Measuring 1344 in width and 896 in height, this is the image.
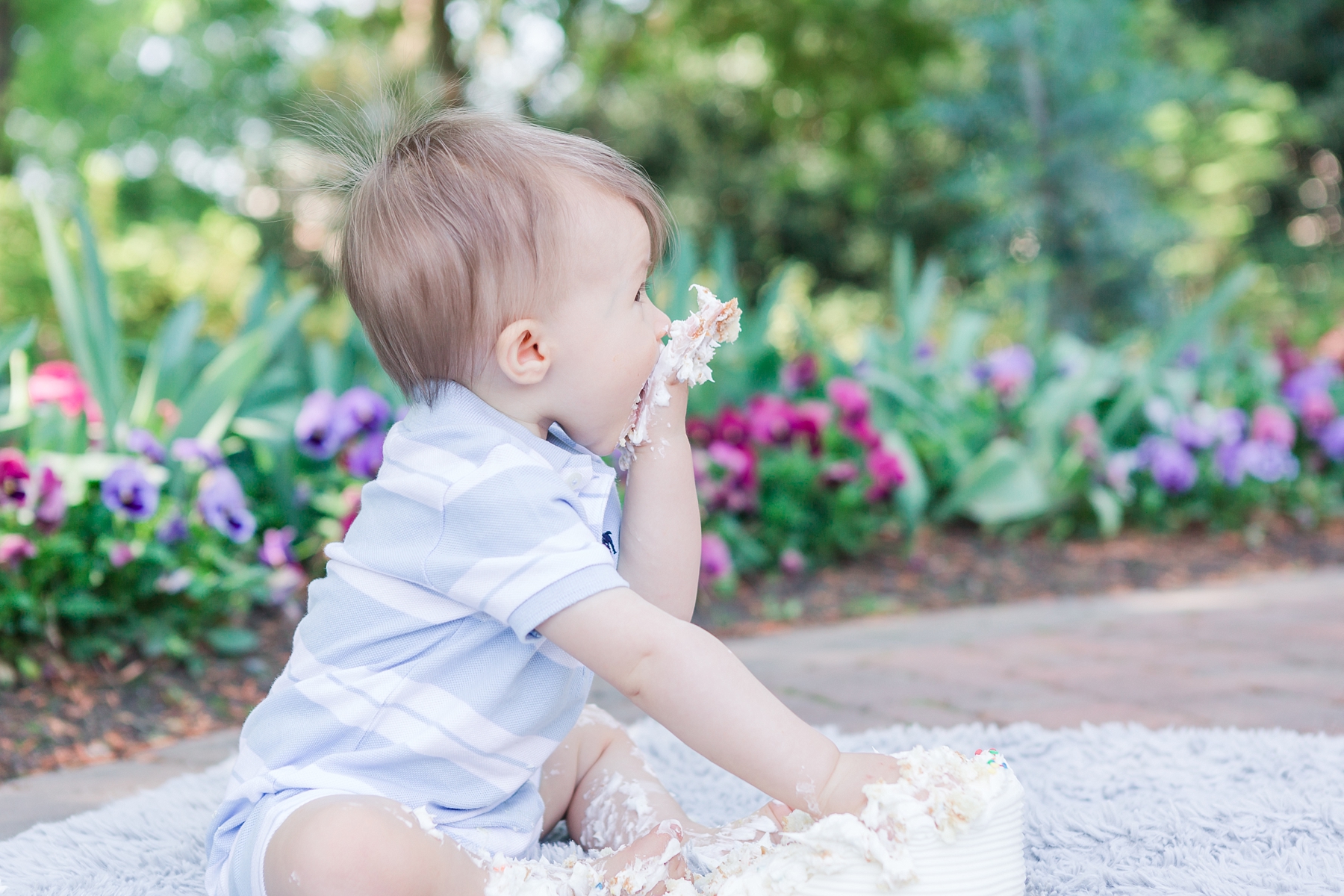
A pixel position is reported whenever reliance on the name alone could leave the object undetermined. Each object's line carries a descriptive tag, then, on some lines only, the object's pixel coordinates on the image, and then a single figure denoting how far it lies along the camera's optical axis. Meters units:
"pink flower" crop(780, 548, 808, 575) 3.32
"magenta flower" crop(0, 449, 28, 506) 2.22
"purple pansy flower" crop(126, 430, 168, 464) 2.47
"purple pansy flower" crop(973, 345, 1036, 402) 4.09
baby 1.12
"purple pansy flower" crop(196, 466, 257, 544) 2.44
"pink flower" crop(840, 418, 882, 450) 3.50
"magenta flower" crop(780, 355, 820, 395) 3.73
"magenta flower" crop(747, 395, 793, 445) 3.42
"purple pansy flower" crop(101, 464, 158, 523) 2.33
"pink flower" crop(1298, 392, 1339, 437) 4.29
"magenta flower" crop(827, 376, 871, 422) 3.57
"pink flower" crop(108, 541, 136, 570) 2.30
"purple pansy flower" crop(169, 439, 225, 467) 2.52
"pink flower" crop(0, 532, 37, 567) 2.19
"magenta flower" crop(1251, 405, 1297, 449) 4.13
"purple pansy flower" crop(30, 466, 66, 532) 2.26
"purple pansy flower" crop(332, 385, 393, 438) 2.76
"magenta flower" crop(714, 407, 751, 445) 3.30
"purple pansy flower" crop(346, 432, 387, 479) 2.71
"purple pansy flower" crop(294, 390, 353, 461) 2.74
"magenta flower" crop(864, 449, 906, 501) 3.43
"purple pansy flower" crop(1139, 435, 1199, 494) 3.91
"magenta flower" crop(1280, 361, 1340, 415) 4.41
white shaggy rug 1.32
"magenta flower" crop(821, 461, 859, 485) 3.34
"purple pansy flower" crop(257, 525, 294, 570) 2.53
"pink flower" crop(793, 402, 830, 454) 3.43
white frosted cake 1.08
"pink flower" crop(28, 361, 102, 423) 2.80
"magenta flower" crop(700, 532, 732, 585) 3.05
